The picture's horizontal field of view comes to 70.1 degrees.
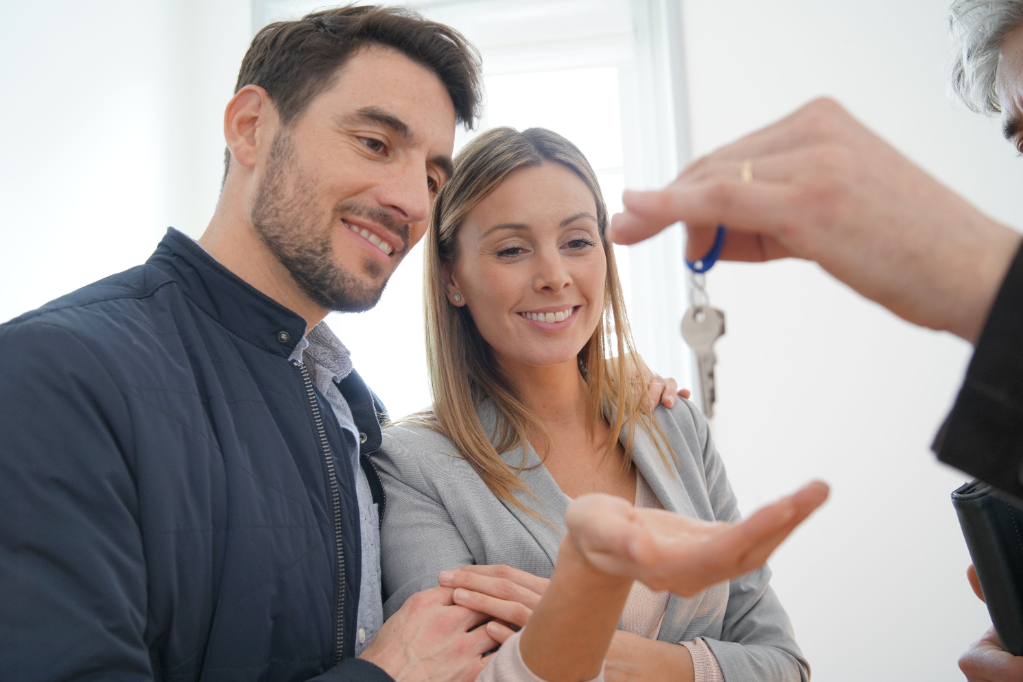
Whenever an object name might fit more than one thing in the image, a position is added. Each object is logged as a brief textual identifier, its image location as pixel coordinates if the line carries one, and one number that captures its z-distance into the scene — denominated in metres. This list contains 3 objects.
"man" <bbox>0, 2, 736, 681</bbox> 0.94
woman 1.46
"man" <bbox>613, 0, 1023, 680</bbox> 0.67
